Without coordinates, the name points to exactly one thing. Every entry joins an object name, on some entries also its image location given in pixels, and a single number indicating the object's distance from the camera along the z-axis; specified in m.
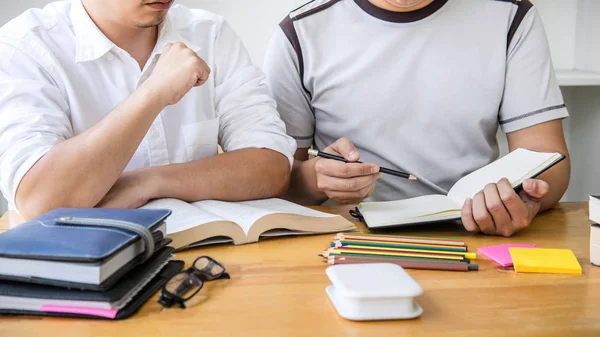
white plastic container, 0.80
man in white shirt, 1.23
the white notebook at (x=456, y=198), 1.24
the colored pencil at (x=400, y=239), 1.07
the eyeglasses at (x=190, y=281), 0.86
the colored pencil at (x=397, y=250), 1.03
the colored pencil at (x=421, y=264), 1.00
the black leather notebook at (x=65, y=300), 0.81
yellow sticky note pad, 1.00
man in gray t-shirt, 1.65
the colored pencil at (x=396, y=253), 1.02
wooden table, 0.79
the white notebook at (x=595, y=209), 0.99
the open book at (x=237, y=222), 1.11
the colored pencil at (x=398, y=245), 1.04
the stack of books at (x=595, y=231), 0.99
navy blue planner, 0.80
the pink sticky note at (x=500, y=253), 1.03
